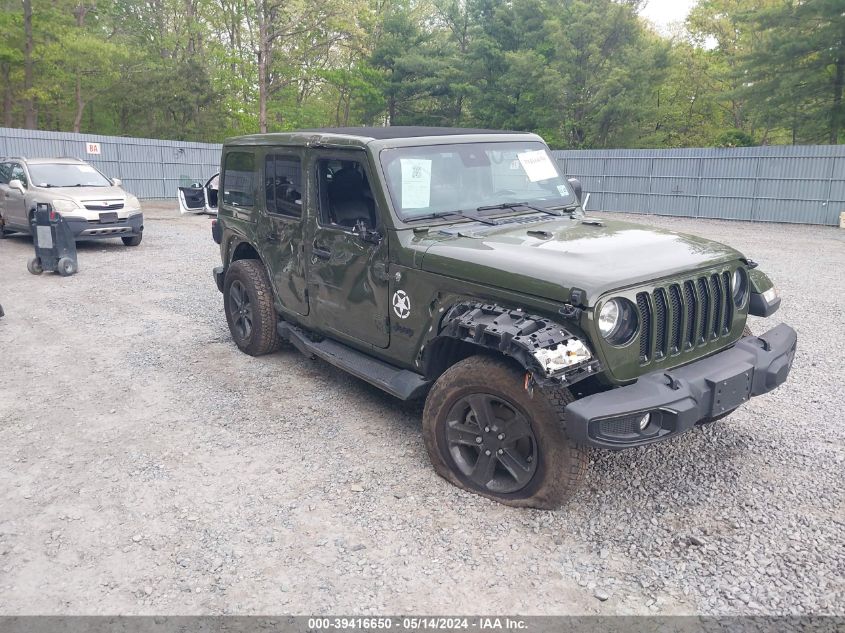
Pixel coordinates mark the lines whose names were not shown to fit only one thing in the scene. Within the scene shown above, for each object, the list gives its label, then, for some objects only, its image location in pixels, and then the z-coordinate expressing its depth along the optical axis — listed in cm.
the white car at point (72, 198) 1216
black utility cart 1016
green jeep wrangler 322
